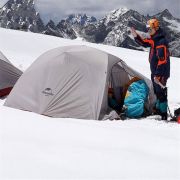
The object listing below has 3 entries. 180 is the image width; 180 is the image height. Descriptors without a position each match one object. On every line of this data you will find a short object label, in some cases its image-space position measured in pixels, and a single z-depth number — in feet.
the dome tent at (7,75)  35.42
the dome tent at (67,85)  26.45
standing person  28.22
